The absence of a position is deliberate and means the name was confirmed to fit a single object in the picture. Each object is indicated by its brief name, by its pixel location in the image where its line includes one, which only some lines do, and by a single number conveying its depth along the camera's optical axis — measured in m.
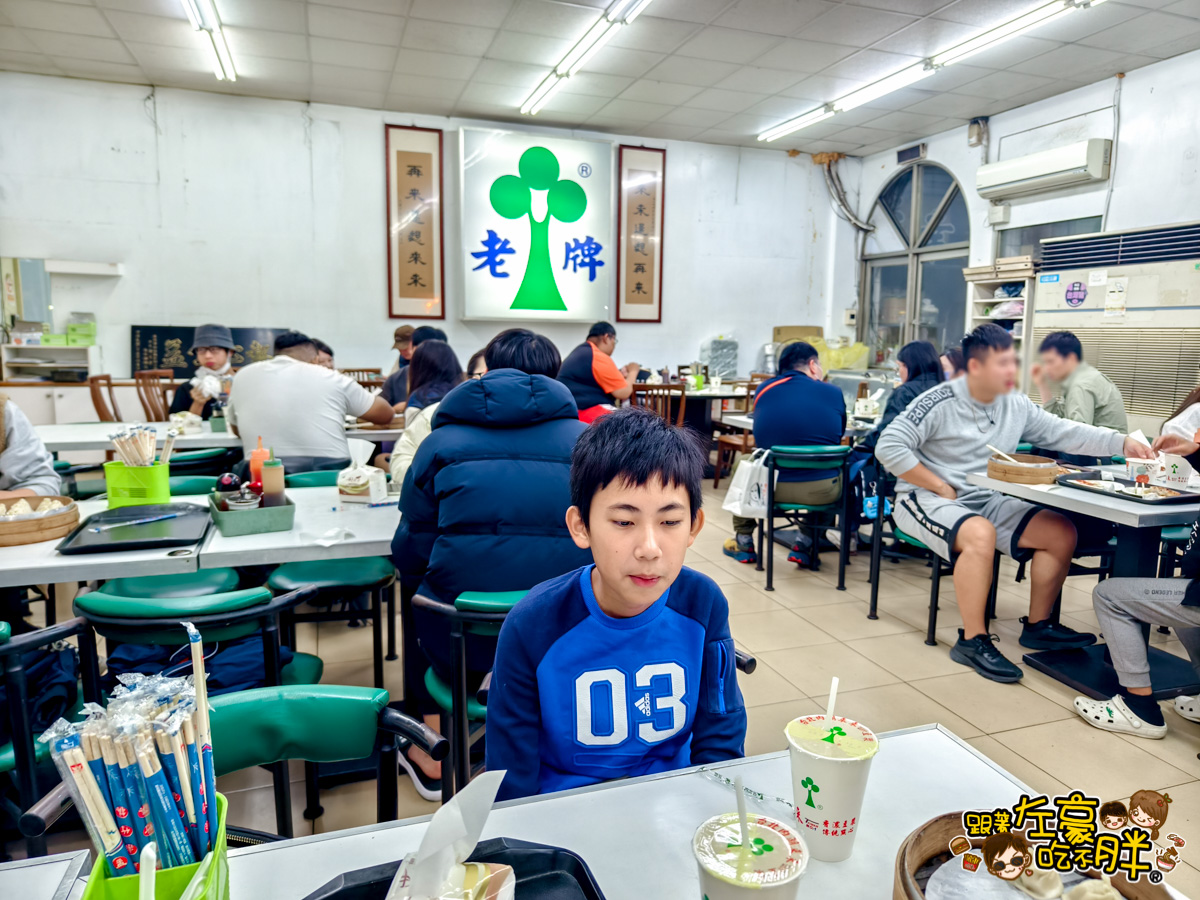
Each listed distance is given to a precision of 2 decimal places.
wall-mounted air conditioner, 6.02
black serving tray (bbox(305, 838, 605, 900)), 0.65
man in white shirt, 3.51
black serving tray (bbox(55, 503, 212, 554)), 1.92
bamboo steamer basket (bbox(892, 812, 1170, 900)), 0.64
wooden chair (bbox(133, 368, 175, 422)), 5.39
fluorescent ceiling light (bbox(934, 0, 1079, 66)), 4.88
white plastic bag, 4.07
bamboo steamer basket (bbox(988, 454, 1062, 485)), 2.82
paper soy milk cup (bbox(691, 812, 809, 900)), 0.64
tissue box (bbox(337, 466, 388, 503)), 2.54
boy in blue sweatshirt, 1.11
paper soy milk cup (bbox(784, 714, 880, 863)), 0.79
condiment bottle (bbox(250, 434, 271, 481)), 2.33
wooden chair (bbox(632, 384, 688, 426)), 6.08
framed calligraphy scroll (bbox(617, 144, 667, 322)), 8.13
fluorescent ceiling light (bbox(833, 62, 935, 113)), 6.04
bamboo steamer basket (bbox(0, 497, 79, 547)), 1.98
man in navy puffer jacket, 1.91
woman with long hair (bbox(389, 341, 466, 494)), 3.47
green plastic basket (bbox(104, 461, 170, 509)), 2.30
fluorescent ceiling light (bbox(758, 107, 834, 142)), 7.24
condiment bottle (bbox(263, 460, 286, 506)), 2.23
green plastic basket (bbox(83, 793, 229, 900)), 0.60
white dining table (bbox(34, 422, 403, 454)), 3.61
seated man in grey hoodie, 3.04
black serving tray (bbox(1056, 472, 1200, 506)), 2.54
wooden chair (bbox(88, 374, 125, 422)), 5.35
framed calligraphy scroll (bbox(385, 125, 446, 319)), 7.38
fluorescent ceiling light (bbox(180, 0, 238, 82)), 4.96
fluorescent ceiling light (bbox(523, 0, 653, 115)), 4.97
